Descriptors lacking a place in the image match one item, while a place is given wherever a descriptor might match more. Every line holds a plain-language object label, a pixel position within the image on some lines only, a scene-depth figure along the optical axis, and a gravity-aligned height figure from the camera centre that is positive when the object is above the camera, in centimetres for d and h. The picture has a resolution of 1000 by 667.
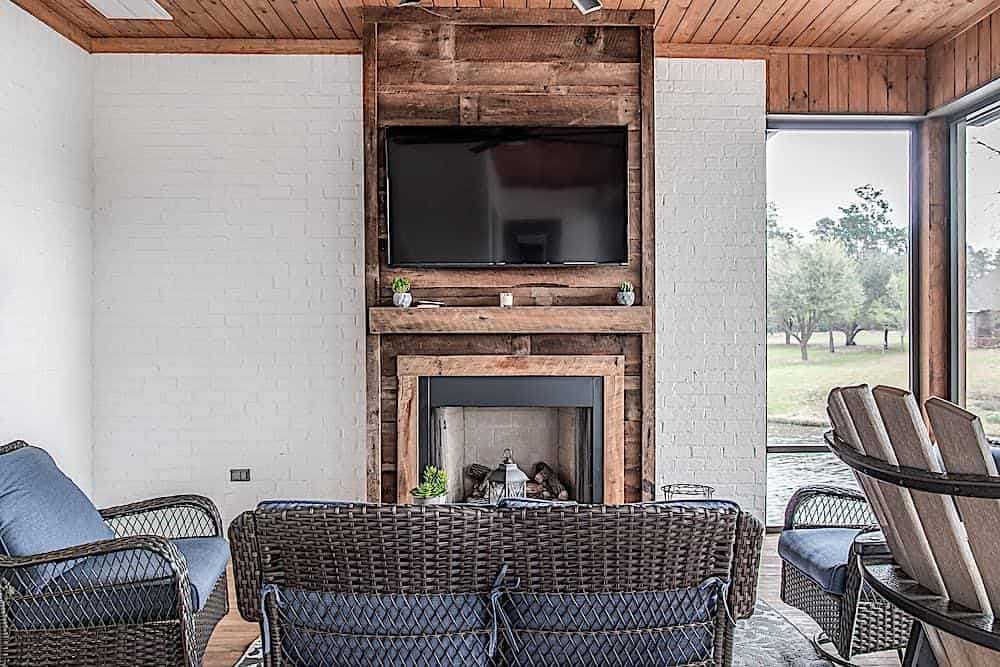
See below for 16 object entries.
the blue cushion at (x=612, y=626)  250 -78
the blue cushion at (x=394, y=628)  247 -78
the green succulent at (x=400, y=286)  505 +23
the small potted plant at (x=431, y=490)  402 -68
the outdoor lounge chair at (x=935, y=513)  131 -28
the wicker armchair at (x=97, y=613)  309 -92
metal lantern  490 -80
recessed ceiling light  466 +161
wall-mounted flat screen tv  512 +71
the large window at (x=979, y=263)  518 +35
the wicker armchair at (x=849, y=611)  324 -101
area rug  364 -127
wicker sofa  246 -66
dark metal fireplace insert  514 -37
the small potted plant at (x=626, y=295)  510 +18
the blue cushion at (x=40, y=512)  314 -63
